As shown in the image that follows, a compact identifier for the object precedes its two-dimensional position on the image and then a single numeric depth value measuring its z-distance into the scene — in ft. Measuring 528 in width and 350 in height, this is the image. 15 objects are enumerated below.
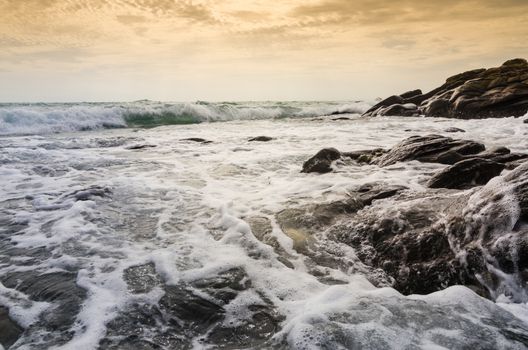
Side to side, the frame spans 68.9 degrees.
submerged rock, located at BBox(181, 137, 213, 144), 48.49
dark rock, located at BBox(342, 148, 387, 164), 28.78
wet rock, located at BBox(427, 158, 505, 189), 18.13
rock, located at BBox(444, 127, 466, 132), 45.20
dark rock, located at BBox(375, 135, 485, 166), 24.24
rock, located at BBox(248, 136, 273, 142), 47.60
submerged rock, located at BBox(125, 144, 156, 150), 43.91
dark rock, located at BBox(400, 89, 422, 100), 102.45
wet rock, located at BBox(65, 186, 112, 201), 21.38
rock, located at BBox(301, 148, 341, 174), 25.81
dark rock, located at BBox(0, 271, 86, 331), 10.29
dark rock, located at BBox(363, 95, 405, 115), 96.47
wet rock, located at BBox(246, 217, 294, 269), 13.70
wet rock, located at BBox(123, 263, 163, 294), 11.89
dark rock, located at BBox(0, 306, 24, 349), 9.30
